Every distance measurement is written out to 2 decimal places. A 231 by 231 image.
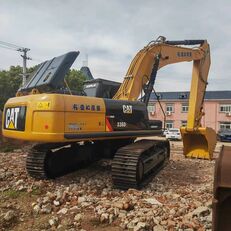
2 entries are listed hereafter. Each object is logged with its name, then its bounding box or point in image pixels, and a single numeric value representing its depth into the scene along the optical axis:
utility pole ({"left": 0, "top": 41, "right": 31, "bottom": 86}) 23.61
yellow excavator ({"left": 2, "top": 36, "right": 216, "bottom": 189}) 4.36
